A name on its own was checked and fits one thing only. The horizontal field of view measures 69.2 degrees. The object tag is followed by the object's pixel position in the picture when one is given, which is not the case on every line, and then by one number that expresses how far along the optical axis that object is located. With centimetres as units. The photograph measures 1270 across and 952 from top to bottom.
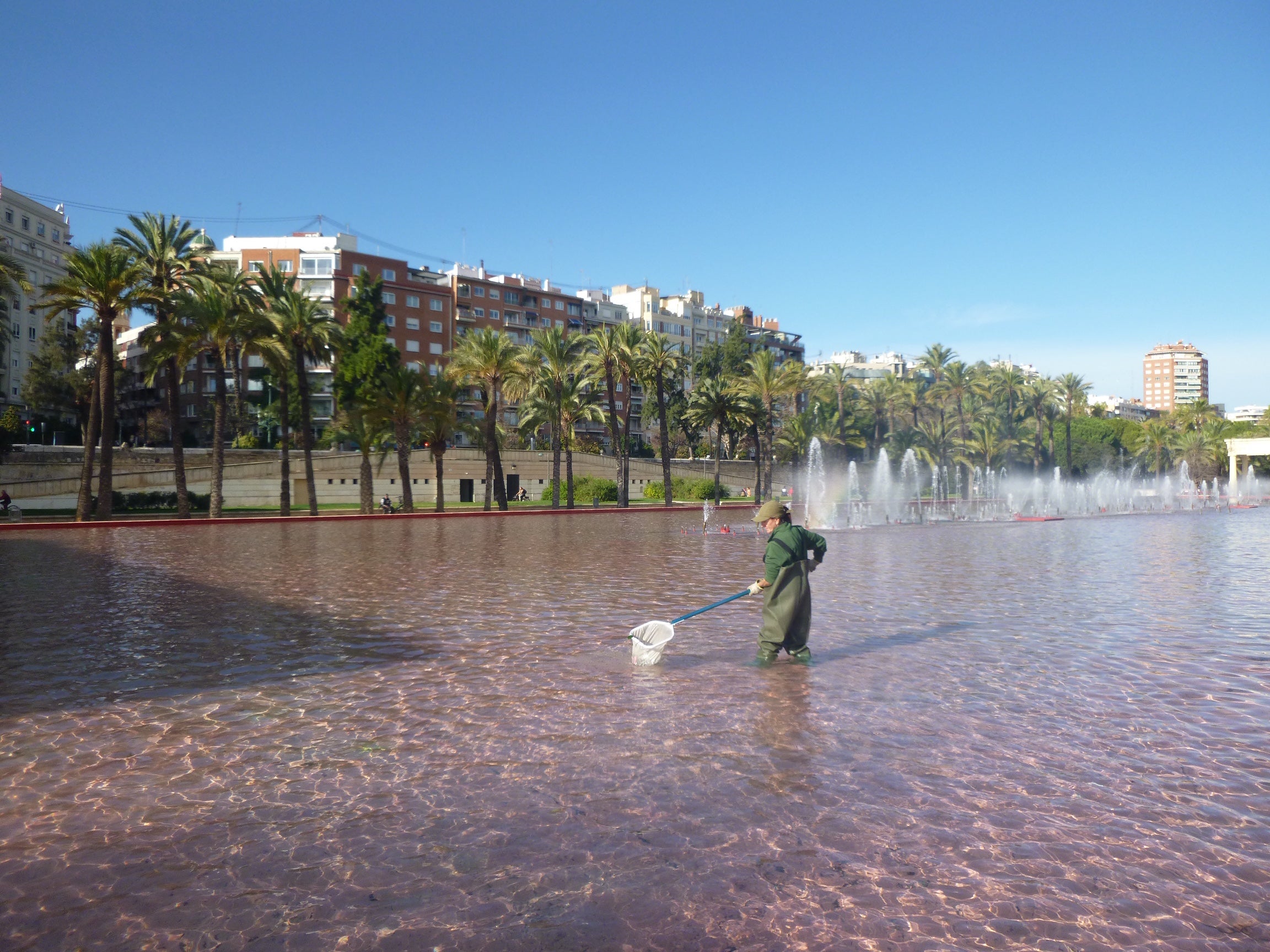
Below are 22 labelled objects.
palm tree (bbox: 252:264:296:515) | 4181
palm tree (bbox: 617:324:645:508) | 5606
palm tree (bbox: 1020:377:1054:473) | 8706
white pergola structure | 8931
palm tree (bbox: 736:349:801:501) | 6581
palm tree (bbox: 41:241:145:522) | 3534
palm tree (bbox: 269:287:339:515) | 4300
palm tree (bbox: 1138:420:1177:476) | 10688
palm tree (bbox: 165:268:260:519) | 3847
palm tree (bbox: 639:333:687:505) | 5878
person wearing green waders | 921
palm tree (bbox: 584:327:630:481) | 5575
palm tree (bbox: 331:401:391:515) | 4562
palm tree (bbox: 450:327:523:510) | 4712
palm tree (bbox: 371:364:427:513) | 4459
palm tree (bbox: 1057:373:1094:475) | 8844
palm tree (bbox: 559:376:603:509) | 5503
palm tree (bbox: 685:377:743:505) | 6706
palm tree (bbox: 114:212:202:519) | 3853
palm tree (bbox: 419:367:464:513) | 4572
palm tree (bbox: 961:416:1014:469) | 8650
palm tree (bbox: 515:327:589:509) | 5216
